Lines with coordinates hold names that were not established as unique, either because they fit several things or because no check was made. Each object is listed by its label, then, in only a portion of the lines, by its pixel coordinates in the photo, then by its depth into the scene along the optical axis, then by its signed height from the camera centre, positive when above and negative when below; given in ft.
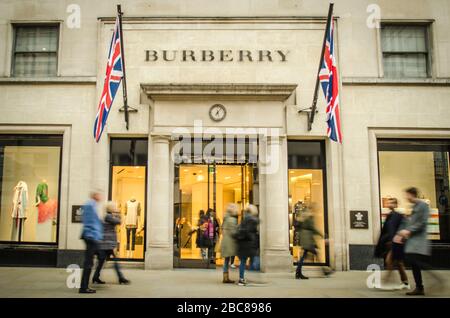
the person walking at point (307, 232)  35.09 -1.41
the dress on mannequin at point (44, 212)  44.19 +0.37
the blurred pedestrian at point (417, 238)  27.58 -1.50
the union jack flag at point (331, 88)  37.55 +11.49
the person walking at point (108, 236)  31.01 -1.53
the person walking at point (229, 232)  33.42 -1.33
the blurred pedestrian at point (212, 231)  44.21 -1.70
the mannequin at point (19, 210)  44.34 +0.58
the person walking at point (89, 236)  28.37 -1.39
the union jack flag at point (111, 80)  37.91 +12.37
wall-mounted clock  43.57 +10.68
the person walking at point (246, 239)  32.63 -1.83
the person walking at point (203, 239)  44.01 -2.47
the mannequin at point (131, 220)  43.96 -0.47
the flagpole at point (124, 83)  38.96 +12.84
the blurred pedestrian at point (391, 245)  30.40 -2.20
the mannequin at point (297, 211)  44.06 +0.45
